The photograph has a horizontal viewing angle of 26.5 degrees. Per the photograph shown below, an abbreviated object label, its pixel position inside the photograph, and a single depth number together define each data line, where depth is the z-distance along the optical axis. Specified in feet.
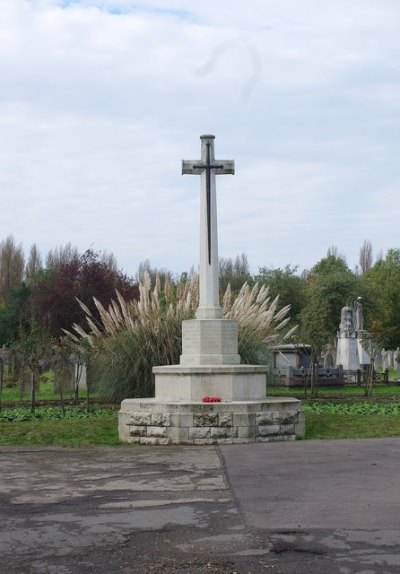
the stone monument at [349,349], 113.19
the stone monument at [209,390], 41.27
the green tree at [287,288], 204.50
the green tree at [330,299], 163.63
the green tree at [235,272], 207.08
